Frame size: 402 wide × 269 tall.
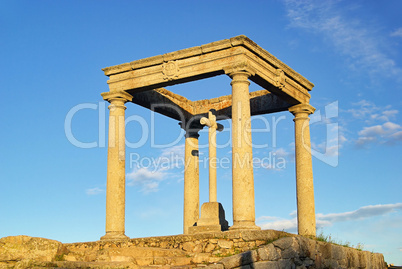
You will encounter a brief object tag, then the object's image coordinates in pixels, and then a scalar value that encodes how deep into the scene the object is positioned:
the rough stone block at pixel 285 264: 19.12
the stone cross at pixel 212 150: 24.89
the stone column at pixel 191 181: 29.03
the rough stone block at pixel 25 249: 18.91
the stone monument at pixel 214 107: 22.05
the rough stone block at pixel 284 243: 19.30
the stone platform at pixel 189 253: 18.25
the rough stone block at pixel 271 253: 18.80
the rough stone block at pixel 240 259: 17.91
